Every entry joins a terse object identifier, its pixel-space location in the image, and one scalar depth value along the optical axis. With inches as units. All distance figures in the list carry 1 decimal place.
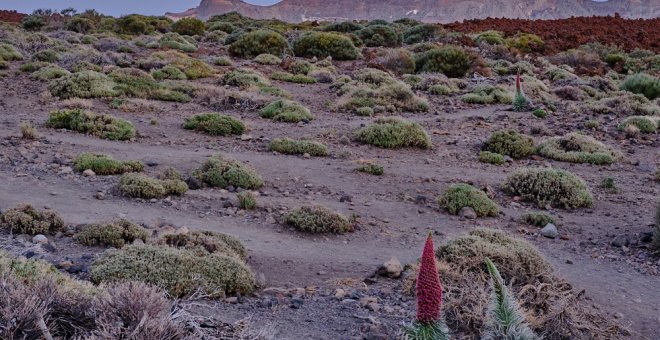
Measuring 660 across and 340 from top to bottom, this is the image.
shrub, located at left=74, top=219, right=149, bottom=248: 254.7
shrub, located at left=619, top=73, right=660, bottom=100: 764.0
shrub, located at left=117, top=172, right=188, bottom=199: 335.0
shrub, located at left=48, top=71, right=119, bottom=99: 597.6
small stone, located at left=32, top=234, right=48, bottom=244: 248.9
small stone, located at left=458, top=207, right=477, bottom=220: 342.8
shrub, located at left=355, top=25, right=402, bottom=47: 1273.4
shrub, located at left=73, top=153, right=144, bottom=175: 375.6
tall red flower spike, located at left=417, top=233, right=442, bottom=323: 116.9
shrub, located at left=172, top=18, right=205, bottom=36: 1386.6
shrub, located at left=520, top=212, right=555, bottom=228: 334.6
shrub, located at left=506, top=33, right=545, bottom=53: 1219.2
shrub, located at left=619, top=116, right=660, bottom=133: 569.0
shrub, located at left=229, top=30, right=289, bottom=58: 1028.5
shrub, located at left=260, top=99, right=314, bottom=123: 566.6
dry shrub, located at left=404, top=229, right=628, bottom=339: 191.6
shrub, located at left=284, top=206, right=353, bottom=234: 304.8
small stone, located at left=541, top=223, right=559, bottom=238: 318.7
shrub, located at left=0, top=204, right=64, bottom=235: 262.7
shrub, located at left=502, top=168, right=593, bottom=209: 371.2
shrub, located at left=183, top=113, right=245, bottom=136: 502.9
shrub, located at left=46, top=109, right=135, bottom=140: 470.6
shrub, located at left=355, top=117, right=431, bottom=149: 493.0
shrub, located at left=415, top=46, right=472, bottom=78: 904.3
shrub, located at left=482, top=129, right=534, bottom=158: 482.6
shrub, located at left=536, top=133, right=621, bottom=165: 473.7
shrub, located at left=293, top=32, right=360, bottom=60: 1027.9
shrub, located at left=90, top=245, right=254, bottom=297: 198.5
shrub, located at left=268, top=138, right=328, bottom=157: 459.2
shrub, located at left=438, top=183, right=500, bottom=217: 348.5
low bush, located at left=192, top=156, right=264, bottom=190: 369.1
